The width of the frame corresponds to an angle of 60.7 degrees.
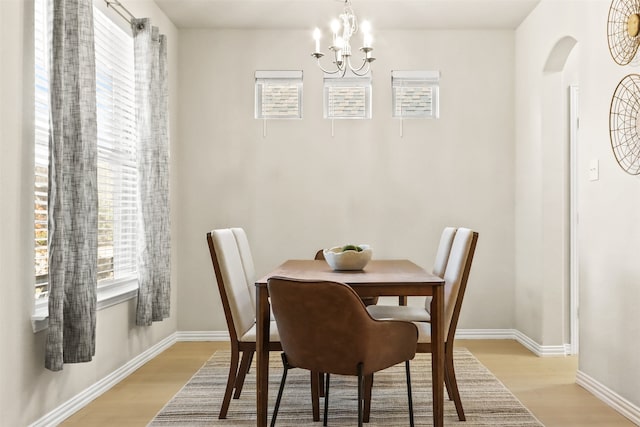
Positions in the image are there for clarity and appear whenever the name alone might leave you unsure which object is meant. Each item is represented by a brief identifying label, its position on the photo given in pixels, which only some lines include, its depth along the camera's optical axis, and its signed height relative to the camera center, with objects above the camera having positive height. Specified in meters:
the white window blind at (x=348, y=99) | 4.80 +0.95
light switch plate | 3.20 +0.21
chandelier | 2.95 +0.93
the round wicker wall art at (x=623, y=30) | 2.77 +0.93
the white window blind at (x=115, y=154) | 3.43 +0.37
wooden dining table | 2.44 -0.49
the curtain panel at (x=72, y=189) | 2.53 +0.10
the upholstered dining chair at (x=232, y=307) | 2.75 -0.51
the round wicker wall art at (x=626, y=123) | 2.78 +0.44
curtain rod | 3.44 +1.30
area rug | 2.78 -1.09
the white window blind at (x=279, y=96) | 4.80 +0.98
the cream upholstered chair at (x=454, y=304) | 2.72 -0.49
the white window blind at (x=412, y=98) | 4.80 +0.96
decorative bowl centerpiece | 2.96 -0.28
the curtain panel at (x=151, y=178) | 3.75 +0.22
